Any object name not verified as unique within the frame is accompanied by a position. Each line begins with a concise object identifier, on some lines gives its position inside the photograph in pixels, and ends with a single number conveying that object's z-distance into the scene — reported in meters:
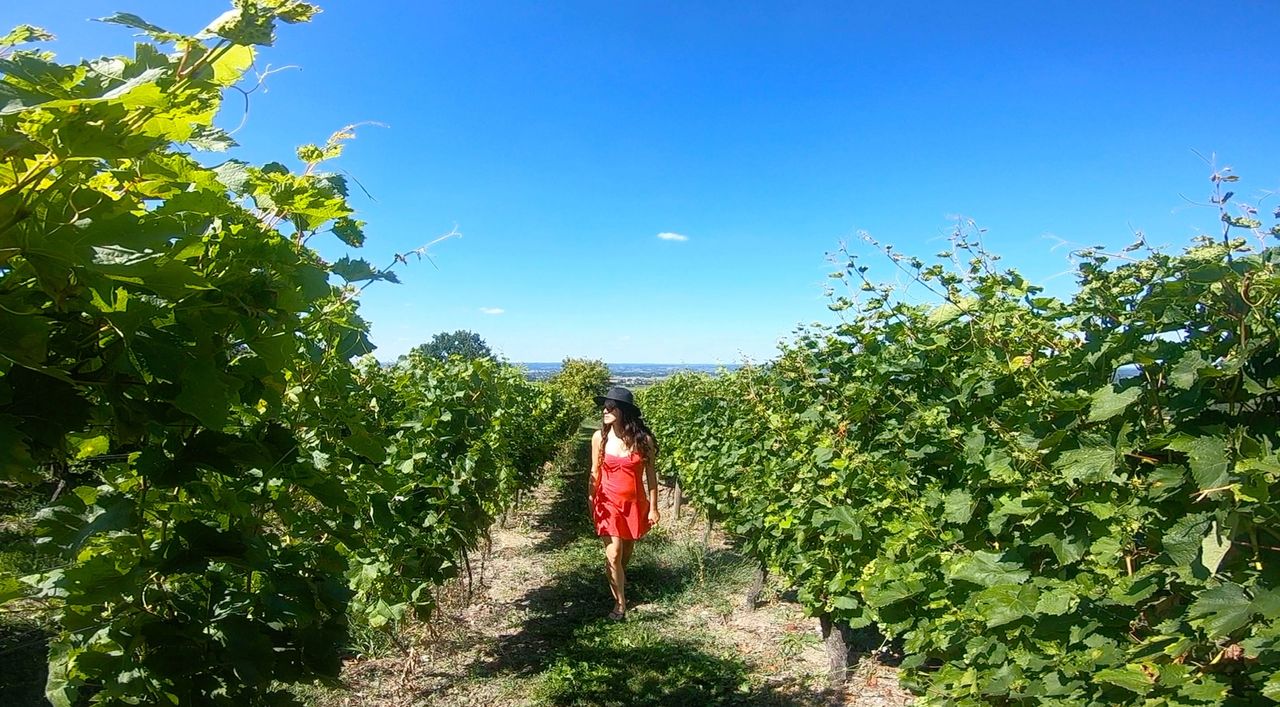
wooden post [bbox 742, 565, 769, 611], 5.54
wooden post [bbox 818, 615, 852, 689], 4.05
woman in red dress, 5.20
